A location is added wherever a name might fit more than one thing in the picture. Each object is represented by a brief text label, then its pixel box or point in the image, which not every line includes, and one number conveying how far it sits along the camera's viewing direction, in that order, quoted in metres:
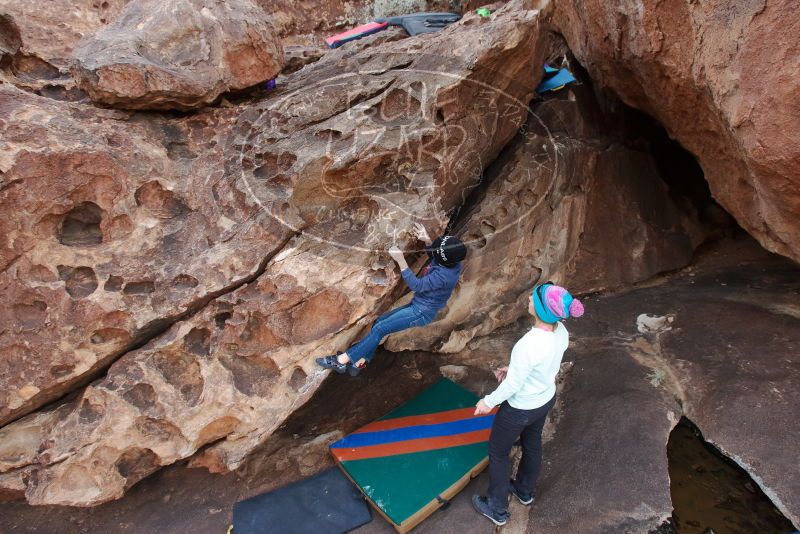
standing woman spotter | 2.31
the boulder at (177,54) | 3.15
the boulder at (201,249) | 2.77
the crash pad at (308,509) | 2.96
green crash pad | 2.93
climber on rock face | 2.99
